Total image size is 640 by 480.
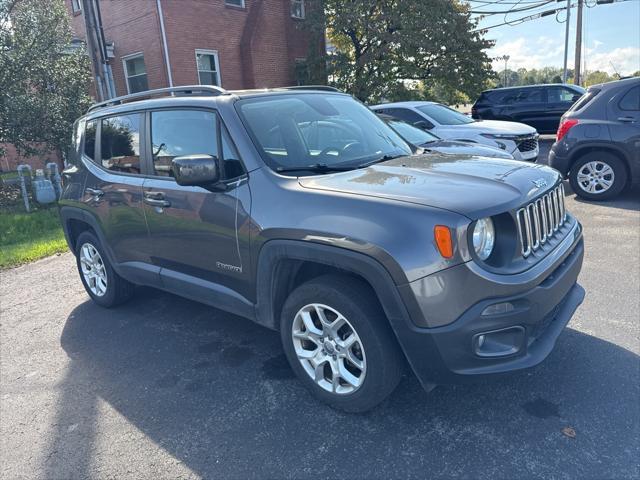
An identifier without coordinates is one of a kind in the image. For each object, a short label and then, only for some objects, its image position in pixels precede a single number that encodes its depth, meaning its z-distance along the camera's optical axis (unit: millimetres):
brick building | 15062
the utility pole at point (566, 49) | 33556
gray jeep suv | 2449
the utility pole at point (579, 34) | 23656
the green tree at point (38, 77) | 10930
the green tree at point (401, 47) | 17859
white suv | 9180
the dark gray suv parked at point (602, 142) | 7305
